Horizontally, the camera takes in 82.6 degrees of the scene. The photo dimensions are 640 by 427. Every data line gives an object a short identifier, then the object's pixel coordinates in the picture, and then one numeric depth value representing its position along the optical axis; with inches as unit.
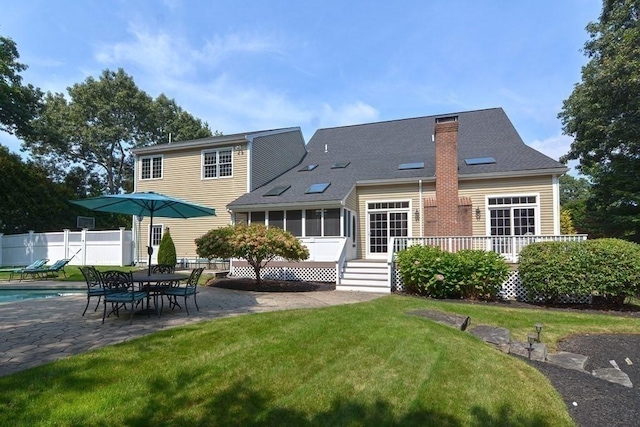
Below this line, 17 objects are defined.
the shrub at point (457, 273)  396.2
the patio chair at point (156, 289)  284.9
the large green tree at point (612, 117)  618.2
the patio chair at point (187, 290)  290.0
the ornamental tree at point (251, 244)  442.9
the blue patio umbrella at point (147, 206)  322.0
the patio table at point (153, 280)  275.1
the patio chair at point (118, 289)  256.4
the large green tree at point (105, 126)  1238.3
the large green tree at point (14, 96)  895.7
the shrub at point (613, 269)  344.2
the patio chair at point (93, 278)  275.9
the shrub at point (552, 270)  358.0
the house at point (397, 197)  520.7
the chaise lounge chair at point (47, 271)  568.0
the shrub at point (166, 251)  642.2
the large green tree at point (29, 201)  885.2
